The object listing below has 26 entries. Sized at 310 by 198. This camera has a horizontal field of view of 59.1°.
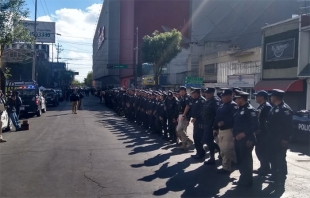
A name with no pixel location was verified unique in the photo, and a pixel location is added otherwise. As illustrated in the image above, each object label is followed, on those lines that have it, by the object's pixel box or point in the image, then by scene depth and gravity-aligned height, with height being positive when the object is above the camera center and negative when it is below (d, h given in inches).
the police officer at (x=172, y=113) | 344.3 -29.7
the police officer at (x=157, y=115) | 391.2 -36.1
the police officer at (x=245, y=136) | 198.5 -33.8
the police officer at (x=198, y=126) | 272.1 -35.8
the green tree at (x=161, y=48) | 1212.5 +188.7
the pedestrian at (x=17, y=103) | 488.6 -25.4
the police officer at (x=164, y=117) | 371.9 -37.1
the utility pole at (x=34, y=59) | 1040.7 +99.4
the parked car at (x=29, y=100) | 652.8 -26.5
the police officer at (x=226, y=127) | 220.0 -30.2
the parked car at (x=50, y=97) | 976.6 -28.0
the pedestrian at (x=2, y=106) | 357.0 -24.4
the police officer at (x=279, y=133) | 198.0 -30.8
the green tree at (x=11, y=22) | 428.3 +107.9
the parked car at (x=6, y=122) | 415.1 -52.4
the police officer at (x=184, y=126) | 304.8 -40.7
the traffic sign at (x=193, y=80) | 739.0 +27.5
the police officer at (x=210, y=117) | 248.3 -24.6
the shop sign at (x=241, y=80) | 781.8 +31.1
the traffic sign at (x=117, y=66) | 1531.0 +132.6
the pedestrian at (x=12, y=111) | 438.3 -35.6
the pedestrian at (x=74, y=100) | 720.2 -28.3
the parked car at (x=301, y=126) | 347.7 -45.5
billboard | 1863.6 +395.2
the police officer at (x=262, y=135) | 219.6 -35.9
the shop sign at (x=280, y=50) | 640.3 +100.7
